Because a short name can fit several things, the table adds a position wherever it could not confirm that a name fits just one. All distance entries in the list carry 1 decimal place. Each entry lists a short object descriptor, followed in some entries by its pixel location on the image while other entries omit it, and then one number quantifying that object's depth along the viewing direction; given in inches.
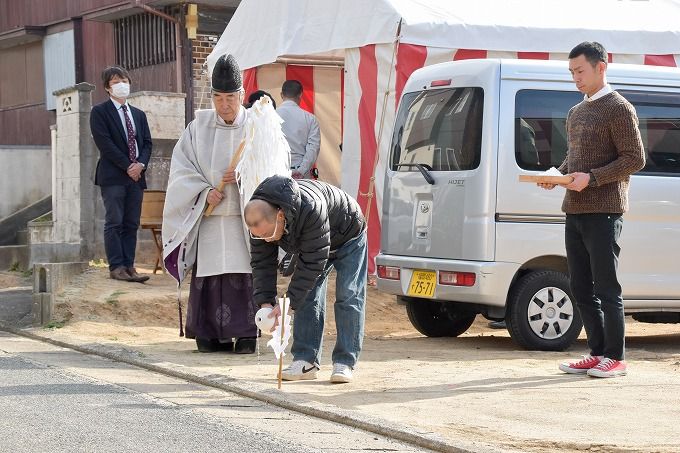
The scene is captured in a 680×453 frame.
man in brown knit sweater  434.9
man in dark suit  679.4
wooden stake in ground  384.0
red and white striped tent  674.2
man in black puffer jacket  369.6
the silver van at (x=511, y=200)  521.6
